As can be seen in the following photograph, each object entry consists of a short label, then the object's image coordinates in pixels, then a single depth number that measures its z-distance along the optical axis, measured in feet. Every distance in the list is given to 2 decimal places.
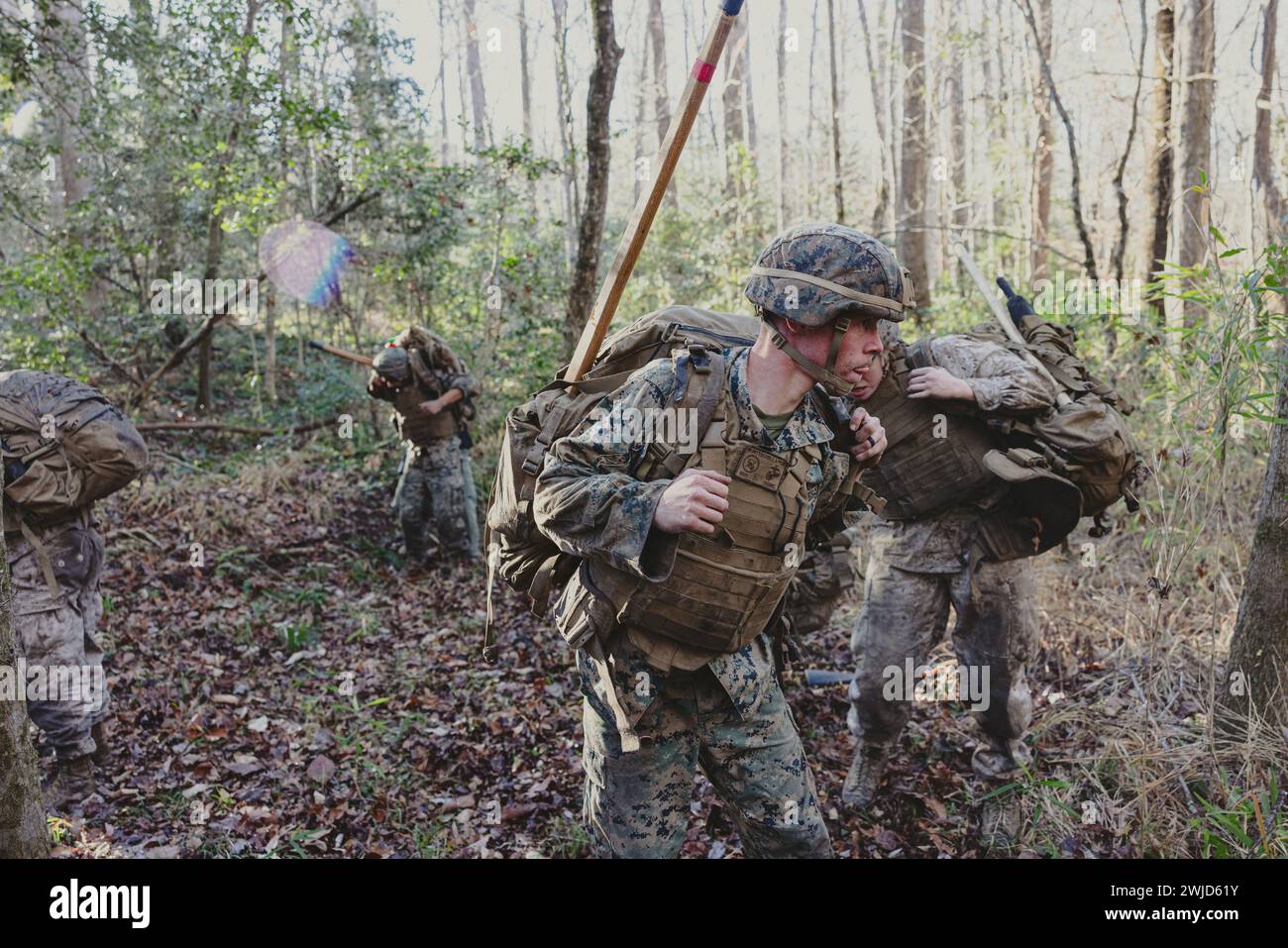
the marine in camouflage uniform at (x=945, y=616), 13.25
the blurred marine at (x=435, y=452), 26.08
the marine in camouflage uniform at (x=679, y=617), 7.96
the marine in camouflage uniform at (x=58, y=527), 13.91
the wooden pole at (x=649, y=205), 8.66
